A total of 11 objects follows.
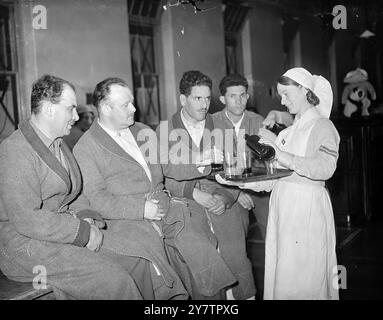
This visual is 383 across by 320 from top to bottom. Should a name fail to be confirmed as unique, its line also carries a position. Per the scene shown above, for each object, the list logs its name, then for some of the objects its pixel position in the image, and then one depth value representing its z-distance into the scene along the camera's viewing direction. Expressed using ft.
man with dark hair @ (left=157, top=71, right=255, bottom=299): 8.90
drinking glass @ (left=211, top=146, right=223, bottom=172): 8.34
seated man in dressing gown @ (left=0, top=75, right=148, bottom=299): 6.19
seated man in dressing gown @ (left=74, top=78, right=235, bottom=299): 7.42
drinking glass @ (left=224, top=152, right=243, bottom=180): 7.95
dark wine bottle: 7.00
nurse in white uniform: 7.18
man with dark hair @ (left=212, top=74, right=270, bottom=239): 10.12
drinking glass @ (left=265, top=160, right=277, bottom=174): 7.57
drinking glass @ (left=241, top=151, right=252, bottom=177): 8.00
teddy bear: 19.34
